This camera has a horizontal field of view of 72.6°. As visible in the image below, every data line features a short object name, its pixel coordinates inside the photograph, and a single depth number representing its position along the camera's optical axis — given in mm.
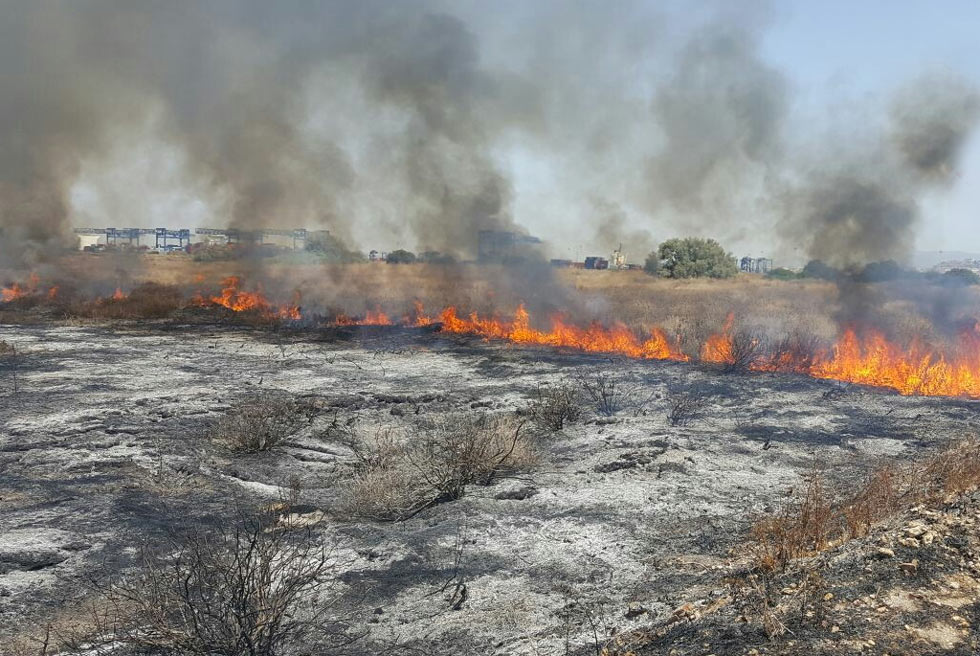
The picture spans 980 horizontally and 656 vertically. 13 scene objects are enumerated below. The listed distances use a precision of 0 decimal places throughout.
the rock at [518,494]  7027
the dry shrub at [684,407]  9961
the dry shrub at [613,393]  10867
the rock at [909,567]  4172
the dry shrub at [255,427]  8375
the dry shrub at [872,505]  5211
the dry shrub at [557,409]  9820
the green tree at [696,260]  41844
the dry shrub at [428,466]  6586
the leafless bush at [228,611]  3766
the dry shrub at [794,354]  14406
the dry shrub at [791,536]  4738
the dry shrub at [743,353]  13695
